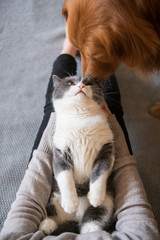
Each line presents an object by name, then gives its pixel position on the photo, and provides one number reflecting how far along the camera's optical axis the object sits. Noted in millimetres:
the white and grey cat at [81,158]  797
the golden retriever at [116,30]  732
